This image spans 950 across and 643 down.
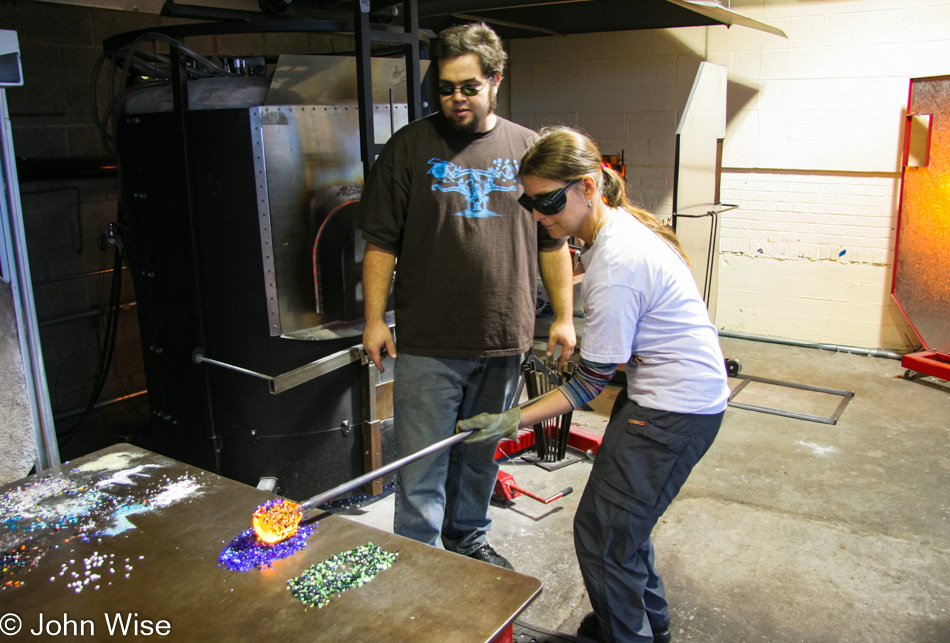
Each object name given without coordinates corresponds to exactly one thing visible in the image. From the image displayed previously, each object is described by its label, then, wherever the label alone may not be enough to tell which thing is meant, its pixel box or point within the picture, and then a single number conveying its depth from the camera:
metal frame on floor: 4.19
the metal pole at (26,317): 2.28
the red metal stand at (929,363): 4.63
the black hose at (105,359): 3.67
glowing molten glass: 1.58
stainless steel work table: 1.34
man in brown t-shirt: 2.25
